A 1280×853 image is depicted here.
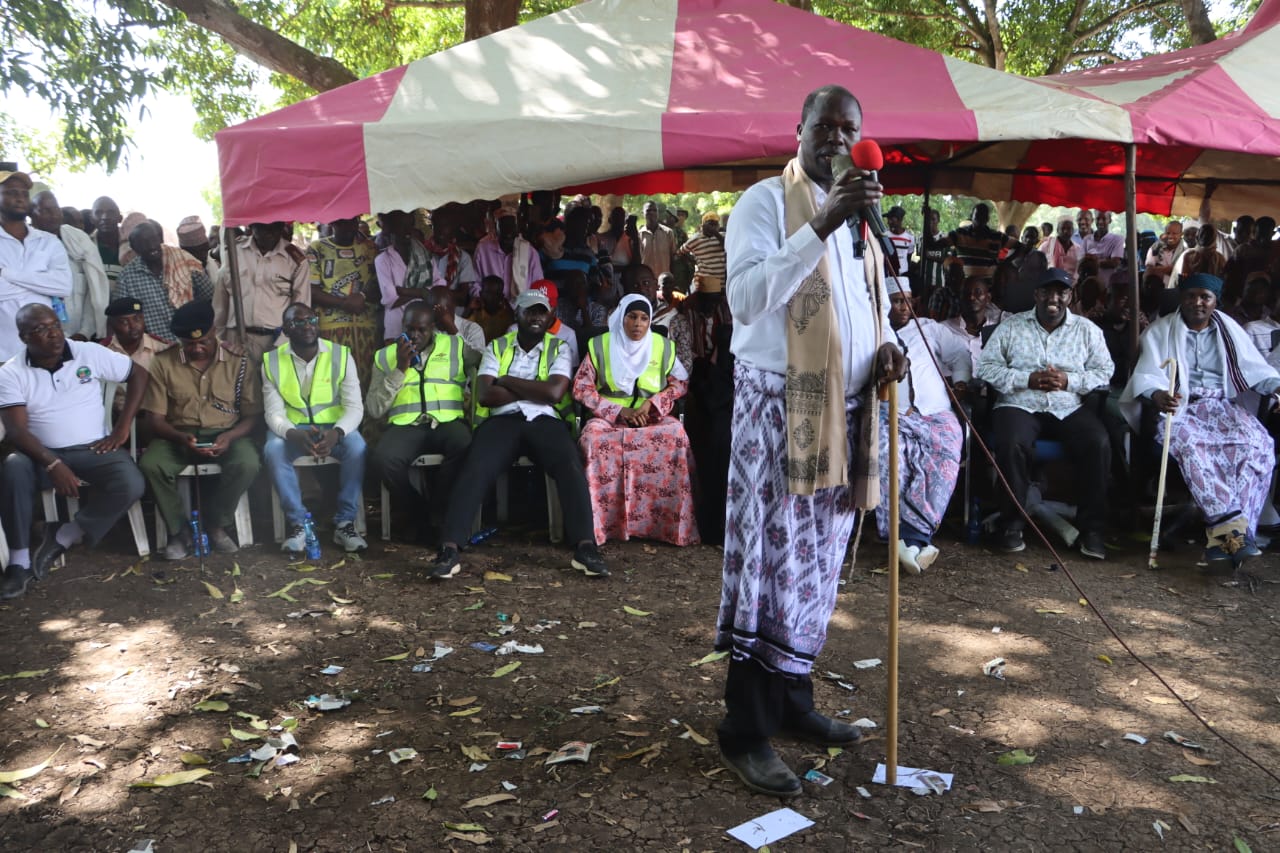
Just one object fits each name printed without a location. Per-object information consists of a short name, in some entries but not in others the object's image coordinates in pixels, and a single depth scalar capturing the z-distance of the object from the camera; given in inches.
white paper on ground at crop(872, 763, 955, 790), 127.3
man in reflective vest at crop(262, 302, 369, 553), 243.0
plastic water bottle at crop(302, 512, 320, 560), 235.3
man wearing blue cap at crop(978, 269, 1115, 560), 239.3
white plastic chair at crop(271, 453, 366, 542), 246.1
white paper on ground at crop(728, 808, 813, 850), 115.3
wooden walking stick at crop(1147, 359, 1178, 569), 225.6
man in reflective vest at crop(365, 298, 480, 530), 249.6
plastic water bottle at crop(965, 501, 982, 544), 246.6
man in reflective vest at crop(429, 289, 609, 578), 231.1
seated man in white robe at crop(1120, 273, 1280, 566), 225.3
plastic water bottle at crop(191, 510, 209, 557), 235.3
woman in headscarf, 247.3
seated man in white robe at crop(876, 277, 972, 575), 226.7
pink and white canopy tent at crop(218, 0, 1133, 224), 232.1
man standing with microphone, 113.0
